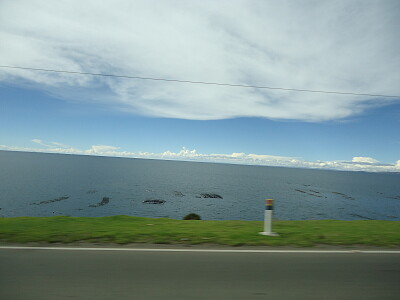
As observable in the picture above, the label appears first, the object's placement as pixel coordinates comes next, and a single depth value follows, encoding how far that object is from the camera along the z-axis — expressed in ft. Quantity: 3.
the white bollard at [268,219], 22.29
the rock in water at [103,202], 156.72
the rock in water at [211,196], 204.62
